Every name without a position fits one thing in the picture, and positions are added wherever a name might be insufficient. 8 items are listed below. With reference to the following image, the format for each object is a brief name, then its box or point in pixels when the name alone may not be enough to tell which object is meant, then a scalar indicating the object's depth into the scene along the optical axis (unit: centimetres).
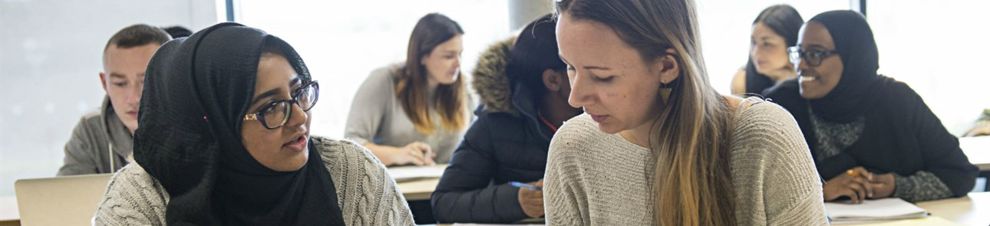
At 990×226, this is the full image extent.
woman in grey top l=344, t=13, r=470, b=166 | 455
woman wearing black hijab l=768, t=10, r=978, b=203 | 307
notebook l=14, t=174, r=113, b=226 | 236
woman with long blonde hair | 168
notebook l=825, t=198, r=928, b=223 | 270
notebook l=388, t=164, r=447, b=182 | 375
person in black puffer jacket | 282
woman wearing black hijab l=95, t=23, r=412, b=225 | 184
